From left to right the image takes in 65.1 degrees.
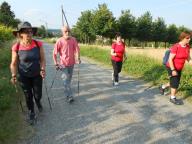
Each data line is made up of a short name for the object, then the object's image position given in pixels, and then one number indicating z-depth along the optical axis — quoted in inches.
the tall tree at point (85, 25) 986.5
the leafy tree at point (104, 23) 884.2
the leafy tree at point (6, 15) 1123.3
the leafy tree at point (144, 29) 1073.9
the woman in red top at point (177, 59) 152.0
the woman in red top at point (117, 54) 200.0
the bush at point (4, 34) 462.5
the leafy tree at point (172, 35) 1278.6
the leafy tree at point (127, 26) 1013.9
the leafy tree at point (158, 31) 1132.0
